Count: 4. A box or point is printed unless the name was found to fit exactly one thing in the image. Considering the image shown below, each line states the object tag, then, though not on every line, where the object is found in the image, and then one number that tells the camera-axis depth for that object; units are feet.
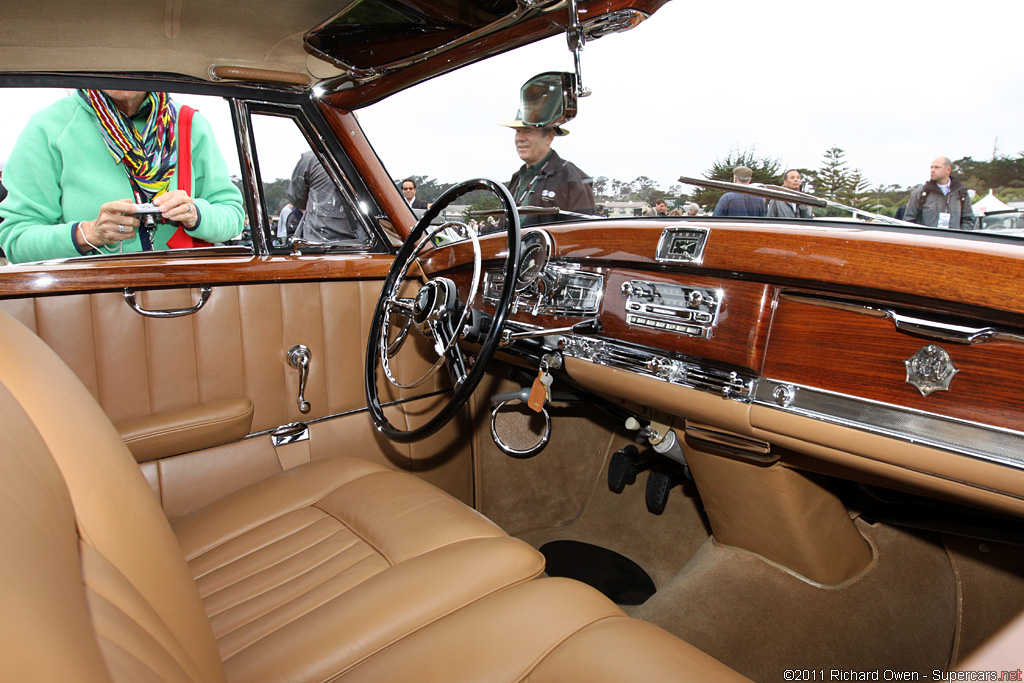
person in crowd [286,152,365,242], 7.03
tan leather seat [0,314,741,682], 1.52
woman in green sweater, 5.60
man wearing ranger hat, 6.38
